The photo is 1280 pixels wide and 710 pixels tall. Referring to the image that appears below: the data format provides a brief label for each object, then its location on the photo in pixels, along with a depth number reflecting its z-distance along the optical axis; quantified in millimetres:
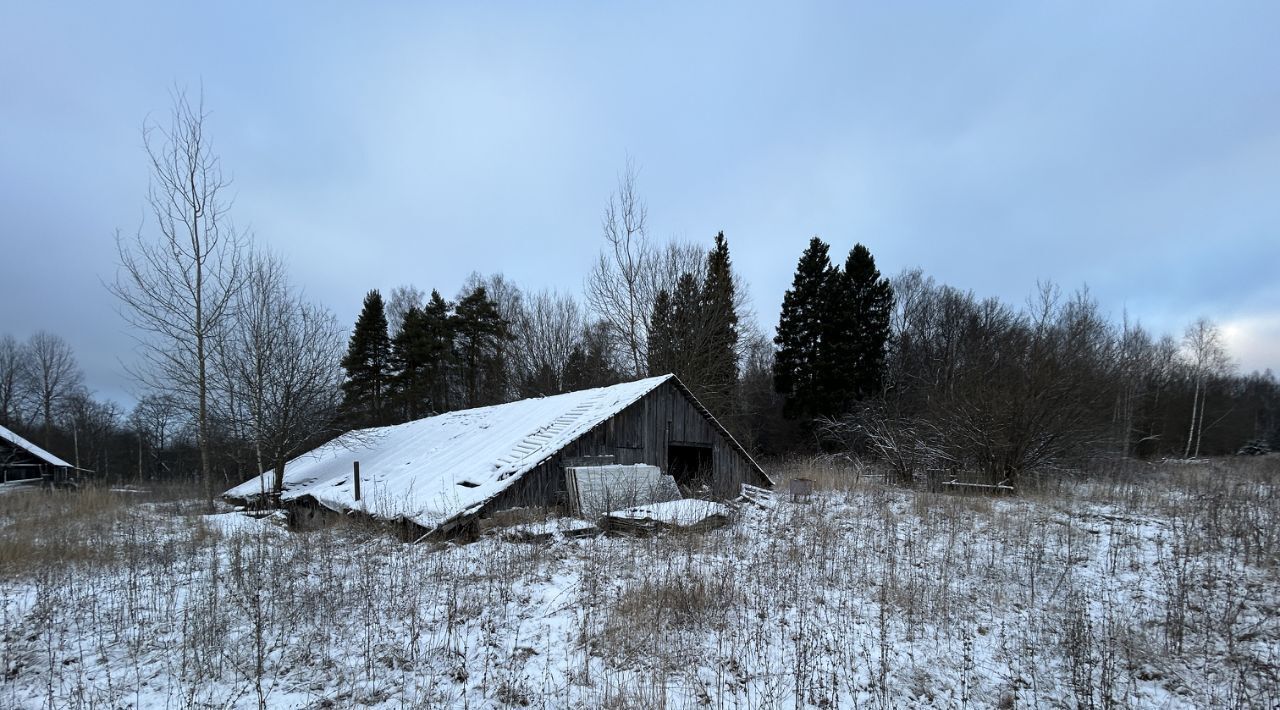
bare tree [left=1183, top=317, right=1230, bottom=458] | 38219
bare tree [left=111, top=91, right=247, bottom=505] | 13395
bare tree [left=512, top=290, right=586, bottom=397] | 33781
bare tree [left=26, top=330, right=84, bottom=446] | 43125
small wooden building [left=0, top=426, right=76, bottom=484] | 23016
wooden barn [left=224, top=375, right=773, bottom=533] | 10789
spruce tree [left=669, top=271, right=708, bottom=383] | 24328
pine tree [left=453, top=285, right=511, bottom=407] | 36375
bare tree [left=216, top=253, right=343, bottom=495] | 14438
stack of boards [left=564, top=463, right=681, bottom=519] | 10992
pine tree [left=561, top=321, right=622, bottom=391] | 31594
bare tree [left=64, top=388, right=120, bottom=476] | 40062
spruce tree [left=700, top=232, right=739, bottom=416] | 24859
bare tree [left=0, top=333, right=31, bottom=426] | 41250
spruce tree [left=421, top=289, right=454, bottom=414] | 36062
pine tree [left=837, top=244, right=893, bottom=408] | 33906
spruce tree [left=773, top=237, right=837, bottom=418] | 34344
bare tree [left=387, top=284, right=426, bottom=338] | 40344
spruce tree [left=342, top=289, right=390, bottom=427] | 34125
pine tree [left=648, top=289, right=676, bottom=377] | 24688
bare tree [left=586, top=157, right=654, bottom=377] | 24375
